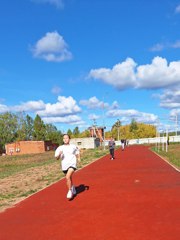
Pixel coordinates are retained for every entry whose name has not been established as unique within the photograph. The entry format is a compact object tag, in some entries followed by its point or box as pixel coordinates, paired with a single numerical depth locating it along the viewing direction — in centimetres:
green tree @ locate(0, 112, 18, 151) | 6954
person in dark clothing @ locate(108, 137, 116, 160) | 1926
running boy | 650
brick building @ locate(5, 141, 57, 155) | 5494
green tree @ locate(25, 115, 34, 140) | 7228
